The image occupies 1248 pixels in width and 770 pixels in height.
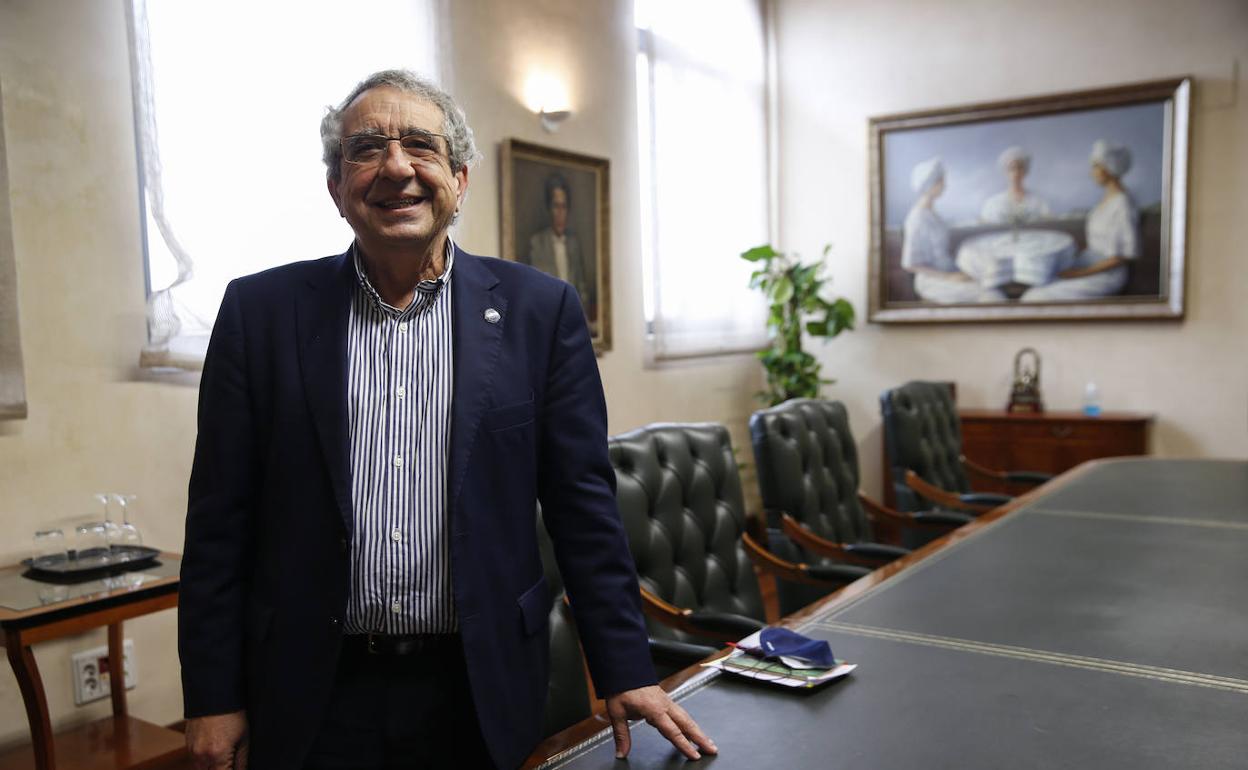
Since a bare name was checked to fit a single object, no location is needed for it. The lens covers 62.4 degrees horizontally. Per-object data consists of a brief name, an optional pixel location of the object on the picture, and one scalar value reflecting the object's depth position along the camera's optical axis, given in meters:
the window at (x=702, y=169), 5.59
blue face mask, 1.65
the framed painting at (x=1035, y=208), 5.48
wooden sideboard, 5.40
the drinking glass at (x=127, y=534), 2.89
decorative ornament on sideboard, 5.72
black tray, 2.61
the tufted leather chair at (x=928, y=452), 3.85
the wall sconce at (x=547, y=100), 4.71
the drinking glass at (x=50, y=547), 2.72
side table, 2.37
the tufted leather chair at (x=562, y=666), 2.09
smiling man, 1.40
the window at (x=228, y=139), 3.14
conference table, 1.36
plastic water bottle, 5.62
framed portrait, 4.56
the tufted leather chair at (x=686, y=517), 2.47
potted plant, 6.02
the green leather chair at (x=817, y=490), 3.02
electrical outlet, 2.94
